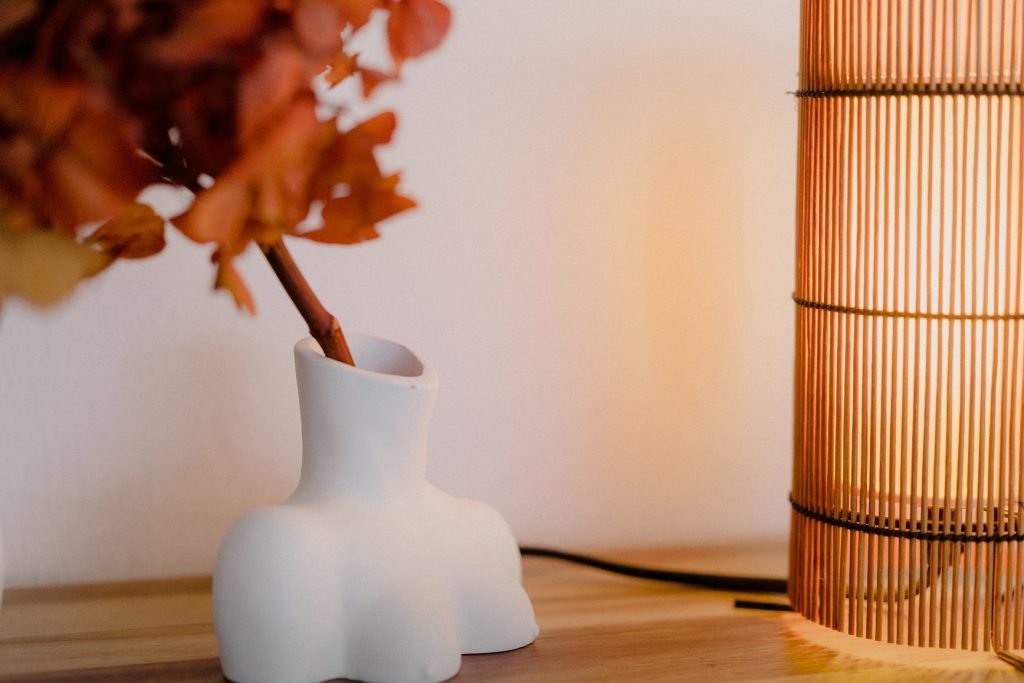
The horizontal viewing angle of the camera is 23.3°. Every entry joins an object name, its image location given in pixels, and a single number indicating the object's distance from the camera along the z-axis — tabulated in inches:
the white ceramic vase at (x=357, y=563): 41.8
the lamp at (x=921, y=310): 42.8
